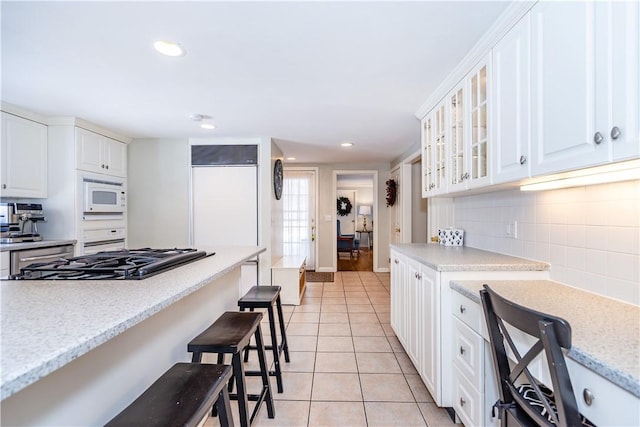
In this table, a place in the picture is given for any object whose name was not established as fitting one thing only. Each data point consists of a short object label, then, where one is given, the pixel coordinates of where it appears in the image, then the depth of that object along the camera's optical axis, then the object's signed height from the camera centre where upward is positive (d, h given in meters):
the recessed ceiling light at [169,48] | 1.79 +1.00
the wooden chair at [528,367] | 0.78 -0.46
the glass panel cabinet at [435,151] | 2.45 +0.56
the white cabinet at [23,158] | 2.80 +0.54
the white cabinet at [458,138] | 2.05 +0.55
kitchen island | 0.62 -0.28
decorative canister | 2.68 -0.20
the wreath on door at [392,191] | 5.66 +0.45
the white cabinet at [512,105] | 1.41 +0.55
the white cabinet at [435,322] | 1.72 -0.67
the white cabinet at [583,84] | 0.93 +0.47
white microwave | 3.37 +0.20
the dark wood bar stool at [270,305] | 2.07 -0.64
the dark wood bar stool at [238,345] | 1.38 -0.60
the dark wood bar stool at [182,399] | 0.86 -0.58
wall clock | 4.31 +0.53
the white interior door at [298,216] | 6.18 -0.03
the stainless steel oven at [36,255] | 2.59 -0.38
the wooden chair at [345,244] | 7.88 -0.77
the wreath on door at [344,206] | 10.88 +0.31
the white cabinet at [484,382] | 0.74 -0.54
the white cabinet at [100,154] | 3.31 +0.71
